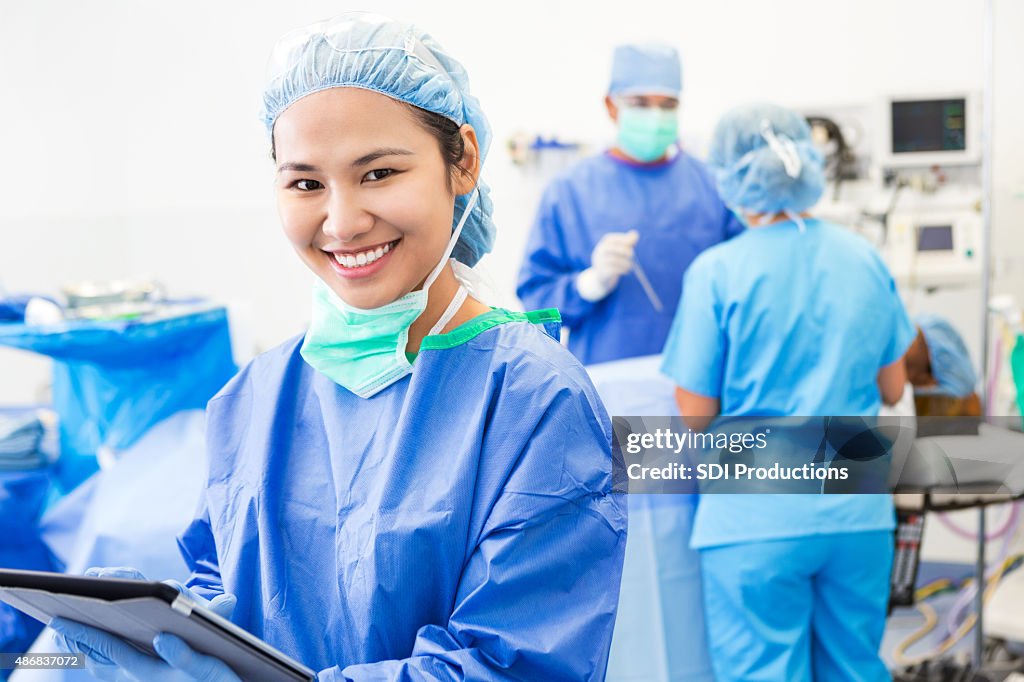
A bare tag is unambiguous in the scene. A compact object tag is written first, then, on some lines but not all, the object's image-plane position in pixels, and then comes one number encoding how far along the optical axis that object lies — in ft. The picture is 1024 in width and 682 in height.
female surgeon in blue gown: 2.96
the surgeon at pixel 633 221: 8.01
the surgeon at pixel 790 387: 5.86
